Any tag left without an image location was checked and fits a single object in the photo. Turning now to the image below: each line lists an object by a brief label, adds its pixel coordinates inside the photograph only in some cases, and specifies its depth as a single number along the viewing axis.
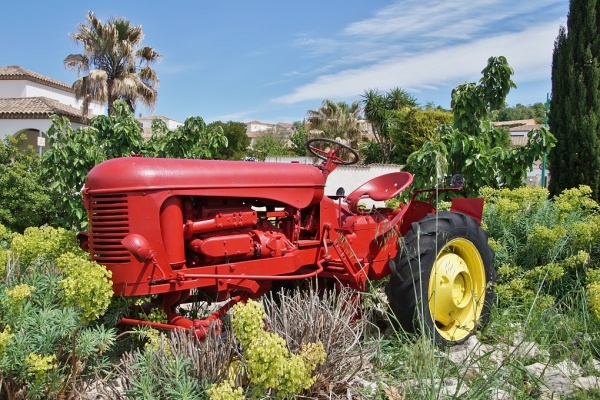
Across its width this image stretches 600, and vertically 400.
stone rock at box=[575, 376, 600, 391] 3.09
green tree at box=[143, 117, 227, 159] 7.11
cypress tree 9.52
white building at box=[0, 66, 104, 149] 25.23
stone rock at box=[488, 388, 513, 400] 2.73
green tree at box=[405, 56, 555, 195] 7.31
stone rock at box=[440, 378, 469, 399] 2.55
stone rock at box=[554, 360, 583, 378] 3.30
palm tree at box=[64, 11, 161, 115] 23.69
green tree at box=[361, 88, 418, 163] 30.18
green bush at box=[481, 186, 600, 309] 4.69
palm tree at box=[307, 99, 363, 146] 33.38
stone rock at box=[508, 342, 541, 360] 3.56
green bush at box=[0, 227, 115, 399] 2.69
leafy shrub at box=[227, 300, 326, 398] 2.34
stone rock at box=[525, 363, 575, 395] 3.11
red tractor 3.19
